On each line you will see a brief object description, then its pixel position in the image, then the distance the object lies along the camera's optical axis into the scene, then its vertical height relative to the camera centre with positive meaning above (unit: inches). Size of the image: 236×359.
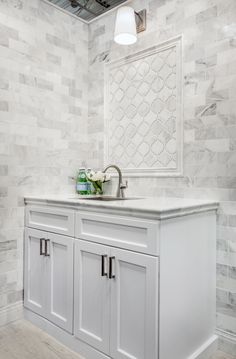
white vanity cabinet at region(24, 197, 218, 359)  56.4 -23.6
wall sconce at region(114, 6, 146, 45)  80.3 +42.4
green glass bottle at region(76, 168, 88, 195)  101.4 -3.6
